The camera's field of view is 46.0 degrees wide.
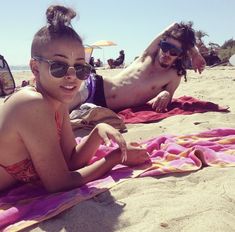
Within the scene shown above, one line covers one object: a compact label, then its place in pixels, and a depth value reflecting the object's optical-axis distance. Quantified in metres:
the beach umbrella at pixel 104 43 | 16.32
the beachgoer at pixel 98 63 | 17.27
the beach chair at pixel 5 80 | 5.06
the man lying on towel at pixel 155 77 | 3.32
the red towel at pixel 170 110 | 3.08
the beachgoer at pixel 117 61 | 14.72
